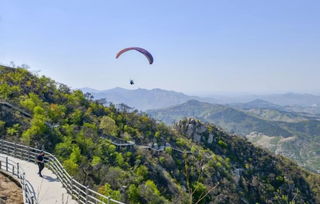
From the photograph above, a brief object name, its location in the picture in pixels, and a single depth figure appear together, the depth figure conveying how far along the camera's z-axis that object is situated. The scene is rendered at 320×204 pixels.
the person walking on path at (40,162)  19.19
